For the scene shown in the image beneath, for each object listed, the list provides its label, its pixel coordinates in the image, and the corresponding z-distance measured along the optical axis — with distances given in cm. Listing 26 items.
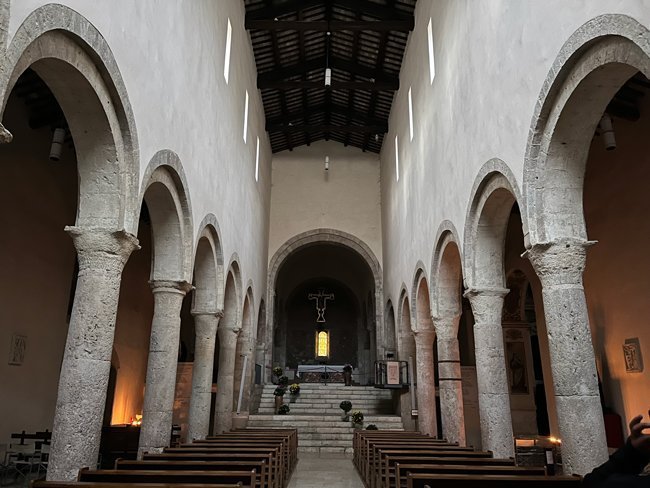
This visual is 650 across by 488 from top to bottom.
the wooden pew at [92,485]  356
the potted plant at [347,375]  1990
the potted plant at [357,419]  1470
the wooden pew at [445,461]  620
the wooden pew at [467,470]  525
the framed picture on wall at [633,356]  1024
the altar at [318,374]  2089
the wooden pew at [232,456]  600
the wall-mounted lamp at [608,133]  870
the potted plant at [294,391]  1748
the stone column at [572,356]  552
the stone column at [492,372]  807
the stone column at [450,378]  1077
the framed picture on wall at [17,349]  1062
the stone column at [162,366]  816
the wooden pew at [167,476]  462
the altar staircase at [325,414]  1449
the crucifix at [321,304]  2394
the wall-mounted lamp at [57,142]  905
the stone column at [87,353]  539
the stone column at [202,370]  1112
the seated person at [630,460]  289
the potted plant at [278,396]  1674
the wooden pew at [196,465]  539
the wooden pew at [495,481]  437
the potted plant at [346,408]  1558
